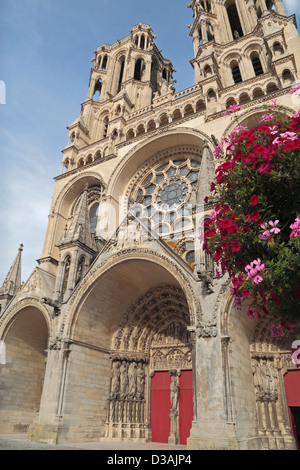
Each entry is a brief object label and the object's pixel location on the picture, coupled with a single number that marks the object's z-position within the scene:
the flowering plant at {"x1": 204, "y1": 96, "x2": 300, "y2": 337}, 4.34
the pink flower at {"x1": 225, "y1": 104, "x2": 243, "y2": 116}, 5.74
